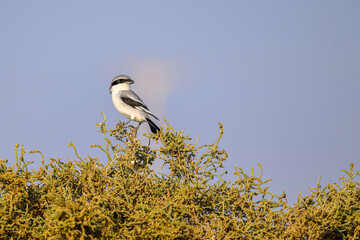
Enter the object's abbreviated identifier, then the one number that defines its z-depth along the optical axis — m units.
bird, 23.64
